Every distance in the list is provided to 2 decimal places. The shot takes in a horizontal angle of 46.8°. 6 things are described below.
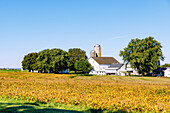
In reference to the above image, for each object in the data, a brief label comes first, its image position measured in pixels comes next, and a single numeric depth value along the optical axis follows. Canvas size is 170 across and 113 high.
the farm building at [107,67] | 93.62
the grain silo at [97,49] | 126.26
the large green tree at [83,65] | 88.81
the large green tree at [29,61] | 108.20
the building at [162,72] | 81.88
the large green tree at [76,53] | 108.30
